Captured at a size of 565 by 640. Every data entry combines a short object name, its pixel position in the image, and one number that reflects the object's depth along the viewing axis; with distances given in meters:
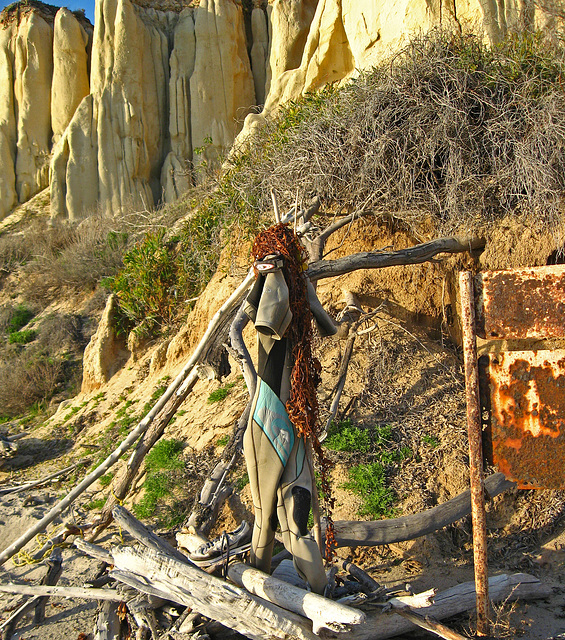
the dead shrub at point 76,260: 11.57
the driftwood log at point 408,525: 3.96
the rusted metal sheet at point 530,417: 2.38
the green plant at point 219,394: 6.55
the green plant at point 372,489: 4.73
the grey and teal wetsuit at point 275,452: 2.92
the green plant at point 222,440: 5.77
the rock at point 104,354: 8.73
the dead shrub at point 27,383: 9.23
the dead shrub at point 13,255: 13.70
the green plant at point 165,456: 5.75
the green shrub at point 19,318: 11.36
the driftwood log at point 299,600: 2.62
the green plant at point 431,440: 5.30
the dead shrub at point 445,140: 6.28
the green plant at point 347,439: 5.29
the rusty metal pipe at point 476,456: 2.60
